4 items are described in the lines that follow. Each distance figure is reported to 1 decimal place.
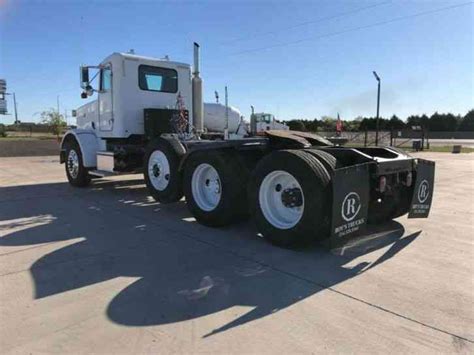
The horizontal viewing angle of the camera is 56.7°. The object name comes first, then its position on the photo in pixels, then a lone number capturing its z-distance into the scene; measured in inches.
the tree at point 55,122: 2031.0
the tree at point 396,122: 3267.7
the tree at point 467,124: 3617.1
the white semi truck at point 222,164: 194.4
